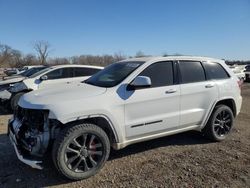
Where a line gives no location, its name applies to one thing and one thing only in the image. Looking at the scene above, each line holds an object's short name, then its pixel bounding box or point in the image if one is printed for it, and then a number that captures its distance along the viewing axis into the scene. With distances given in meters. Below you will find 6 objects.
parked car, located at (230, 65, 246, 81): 12.28
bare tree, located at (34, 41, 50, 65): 58.06
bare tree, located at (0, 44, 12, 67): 54.68
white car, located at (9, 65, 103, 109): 6.16
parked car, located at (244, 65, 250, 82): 15.02
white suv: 2.67
